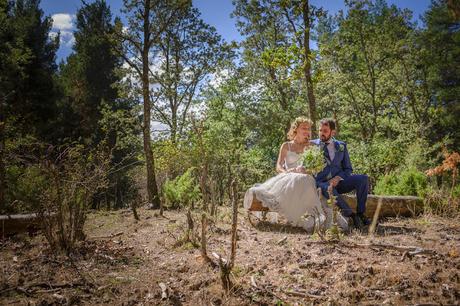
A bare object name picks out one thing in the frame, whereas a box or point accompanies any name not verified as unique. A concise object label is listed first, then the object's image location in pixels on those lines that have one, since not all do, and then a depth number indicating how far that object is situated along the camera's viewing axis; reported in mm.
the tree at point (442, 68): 20250
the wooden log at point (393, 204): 6297
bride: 5422
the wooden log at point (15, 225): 6094
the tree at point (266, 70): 18781
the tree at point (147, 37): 11477
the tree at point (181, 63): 18766
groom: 5492
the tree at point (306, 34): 8349
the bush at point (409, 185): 7016
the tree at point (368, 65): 18875
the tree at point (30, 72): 12042
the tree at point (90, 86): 20422
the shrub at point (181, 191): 10075
